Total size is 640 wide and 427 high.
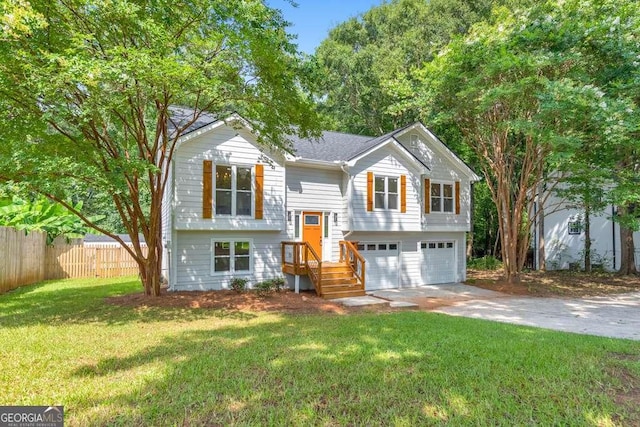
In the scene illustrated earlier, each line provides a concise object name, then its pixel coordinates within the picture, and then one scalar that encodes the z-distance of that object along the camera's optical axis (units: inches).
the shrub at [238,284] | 435.2
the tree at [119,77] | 250.2
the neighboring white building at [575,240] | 730.2
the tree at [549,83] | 389.9
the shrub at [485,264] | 777.3
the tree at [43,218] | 543.0
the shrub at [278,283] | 459.5
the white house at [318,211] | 421.7
